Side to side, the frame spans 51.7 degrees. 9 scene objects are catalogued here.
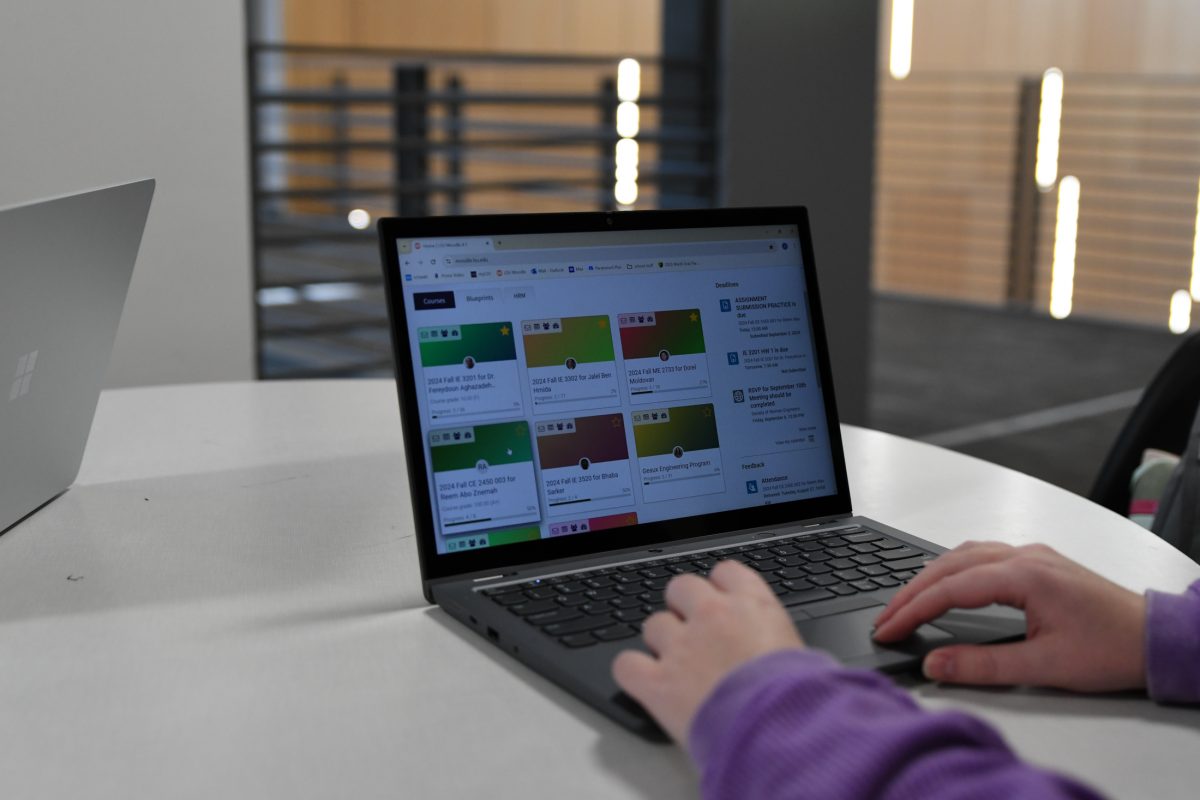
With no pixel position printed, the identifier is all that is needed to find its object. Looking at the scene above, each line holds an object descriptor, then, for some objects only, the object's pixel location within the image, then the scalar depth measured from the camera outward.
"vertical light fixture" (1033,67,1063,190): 5.03
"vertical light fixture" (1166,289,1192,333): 4.96
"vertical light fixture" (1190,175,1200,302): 4.96
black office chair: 1.25
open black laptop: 0.71
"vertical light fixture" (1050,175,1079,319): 5.14
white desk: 0.54
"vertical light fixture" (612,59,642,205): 3.15
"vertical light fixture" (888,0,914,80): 5.68
